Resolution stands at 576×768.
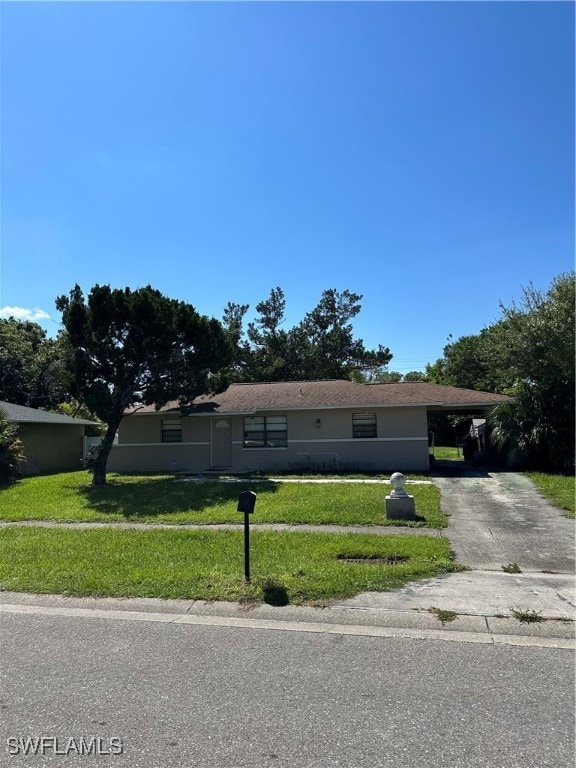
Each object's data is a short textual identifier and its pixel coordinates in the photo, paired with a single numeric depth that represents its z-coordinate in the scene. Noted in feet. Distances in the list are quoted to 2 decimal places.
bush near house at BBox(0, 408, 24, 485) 57.93
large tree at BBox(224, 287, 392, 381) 140.05
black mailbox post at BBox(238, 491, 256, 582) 21.08
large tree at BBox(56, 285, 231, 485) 54.24
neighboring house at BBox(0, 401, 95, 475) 72.95
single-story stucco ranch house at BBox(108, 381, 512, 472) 65.00
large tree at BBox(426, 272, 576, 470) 57.72
